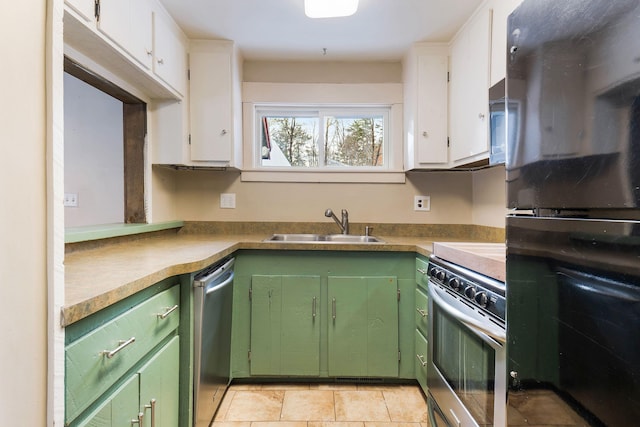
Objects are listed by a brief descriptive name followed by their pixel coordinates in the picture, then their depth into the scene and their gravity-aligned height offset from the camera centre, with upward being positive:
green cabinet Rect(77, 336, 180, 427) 0.88 -0.57
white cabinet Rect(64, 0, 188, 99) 1.22 +0.72
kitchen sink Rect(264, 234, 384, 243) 2.36 -0.19
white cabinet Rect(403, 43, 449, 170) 2.14 +0.68
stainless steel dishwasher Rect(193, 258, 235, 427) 1.37 -0.57
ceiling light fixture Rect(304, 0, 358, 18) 1.56 +0.95
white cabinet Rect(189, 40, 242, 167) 2.14 +0.70
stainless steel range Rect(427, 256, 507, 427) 0.96 -0.46
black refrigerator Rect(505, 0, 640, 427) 0.52 +0.00
